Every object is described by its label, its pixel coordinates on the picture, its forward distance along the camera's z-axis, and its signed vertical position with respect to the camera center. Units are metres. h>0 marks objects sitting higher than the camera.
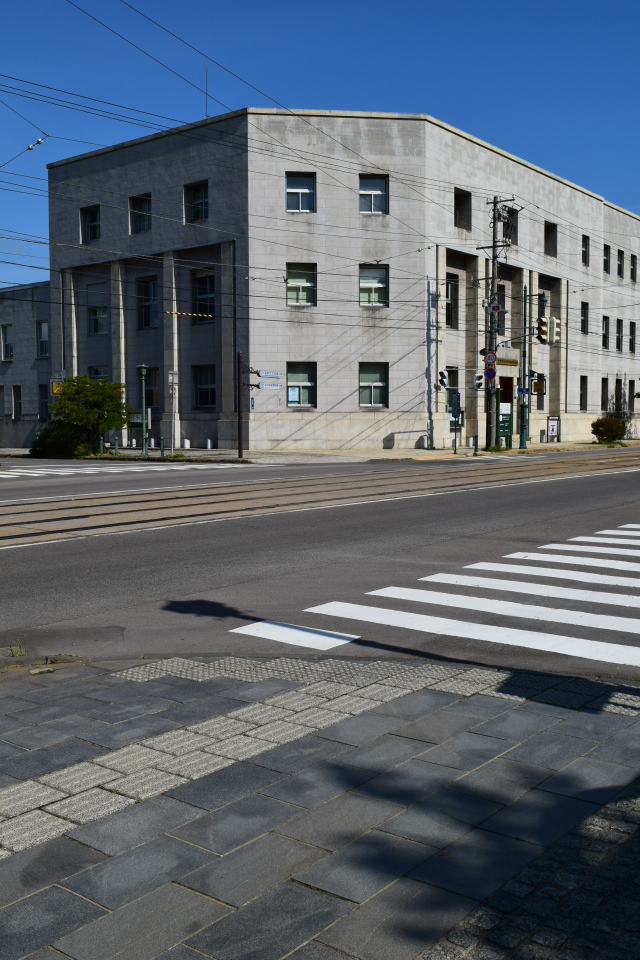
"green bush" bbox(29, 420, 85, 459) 40.50 -0.71
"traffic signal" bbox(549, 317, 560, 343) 41.28 +4.05
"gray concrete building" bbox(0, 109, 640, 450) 42.81 +7.50
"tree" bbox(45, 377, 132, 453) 39.62 +0.77
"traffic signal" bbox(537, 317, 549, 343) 39.34 +3.89
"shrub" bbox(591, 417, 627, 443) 52.56 -0.61
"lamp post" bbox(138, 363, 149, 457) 39.18 -0.86
